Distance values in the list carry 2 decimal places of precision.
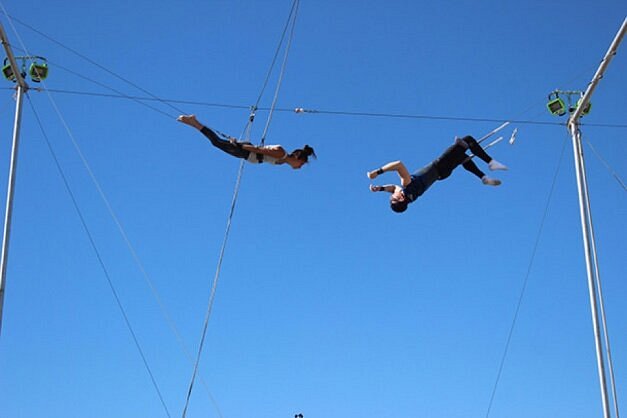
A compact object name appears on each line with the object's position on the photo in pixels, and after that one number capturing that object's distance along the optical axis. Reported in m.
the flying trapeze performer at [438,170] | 12.83
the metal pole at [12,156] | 13.81
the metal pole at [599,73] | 14.09
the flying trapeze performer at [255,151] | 12.67
